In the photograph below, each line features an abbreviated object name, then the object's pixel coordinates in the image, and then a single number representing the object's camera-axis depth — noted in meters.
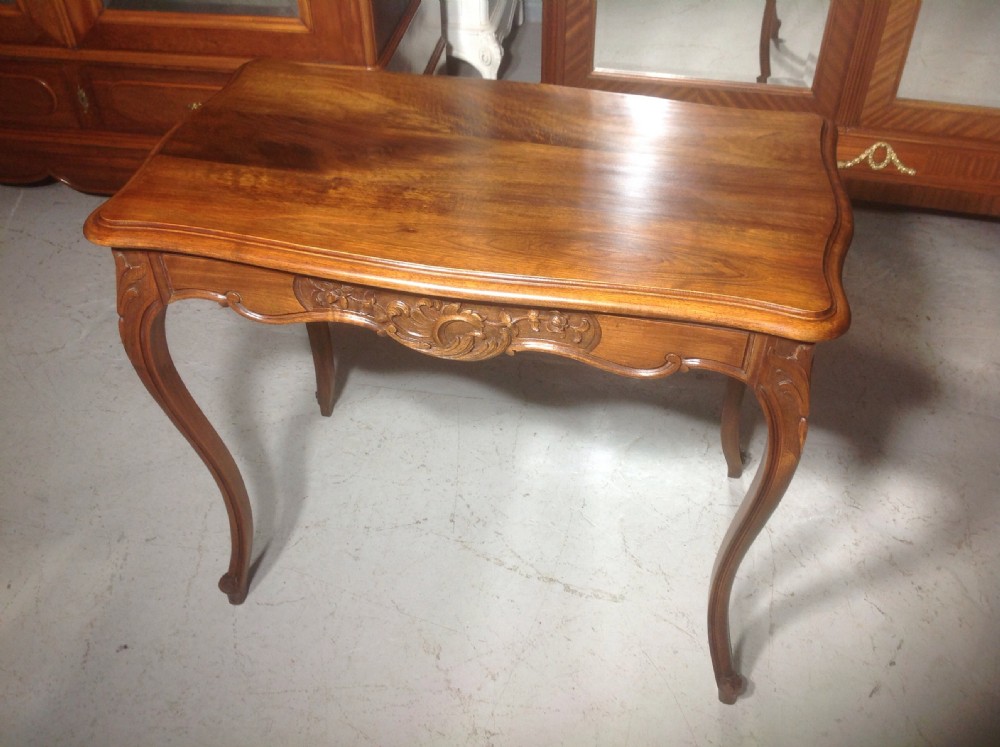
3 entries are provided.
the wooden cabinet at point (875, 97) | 2.21
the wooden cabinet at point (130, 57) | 2.15
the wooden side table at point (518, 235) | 1.09
